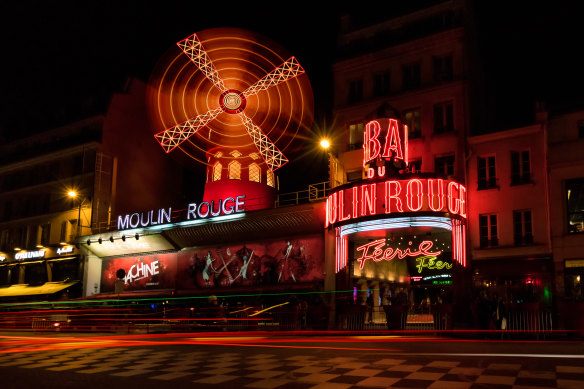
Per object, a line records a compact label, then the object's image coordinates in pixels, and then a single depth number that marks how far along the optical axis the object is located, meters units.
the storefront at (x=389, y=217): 18.89
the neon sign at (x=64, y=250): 32.97
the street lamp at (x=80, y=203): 31.50
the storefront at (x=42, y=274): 31.50
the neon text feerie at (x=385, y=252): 20.00
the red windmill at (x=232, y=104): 27.75
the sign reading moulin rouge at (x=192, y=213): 25.48
